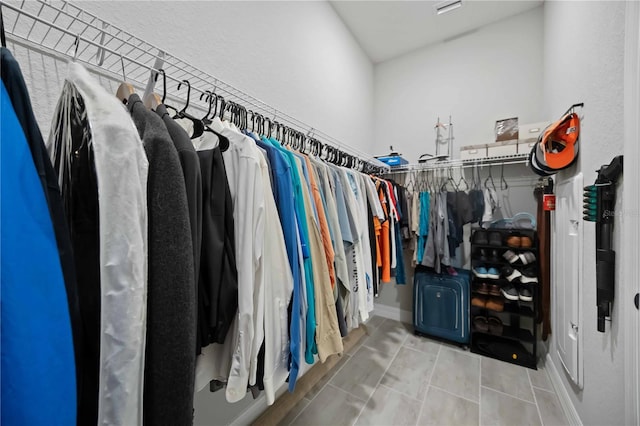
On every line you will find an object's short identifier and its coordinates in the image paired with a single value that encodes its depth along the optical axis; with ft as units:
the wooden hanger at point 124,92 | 2.31
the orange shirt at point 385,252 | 5.50
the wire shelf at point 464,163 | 6.71
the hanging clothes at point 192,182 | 1.90
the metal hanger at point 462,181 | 8.11
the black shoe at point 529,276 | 6.23
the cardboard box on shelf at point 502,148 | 6.59
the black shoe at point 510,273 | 6.37
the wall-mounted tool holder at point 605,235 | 3.22
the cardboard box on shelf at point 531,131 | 6.26
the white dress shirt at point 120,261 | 1.27
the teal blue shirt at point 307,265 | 2.79
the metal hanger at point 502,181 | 7.56
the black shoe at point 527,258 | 6.30
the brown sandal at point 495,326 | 6.86
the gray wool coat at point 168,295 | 1.46
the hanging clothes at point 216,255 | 2.12
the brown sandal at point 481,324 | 6.95
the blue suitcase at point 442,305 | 7.17
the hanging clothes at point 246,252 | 2.19
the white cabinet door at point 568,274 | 4.35
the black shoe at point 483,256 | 6.97
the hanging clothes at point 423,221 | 7.47
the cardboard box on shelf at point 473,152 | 6.95
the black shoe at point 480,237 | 6.83
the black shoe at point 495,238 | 6.66
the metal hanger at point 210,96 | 3.01
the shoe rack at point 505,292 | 6.37
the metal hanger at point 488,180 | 7.72
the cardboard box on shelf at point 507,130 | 6.93
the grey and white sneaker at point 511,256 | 6.40
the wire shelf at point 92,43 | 2.44
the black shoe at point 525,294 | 6.29
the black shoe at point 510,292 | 6.36
